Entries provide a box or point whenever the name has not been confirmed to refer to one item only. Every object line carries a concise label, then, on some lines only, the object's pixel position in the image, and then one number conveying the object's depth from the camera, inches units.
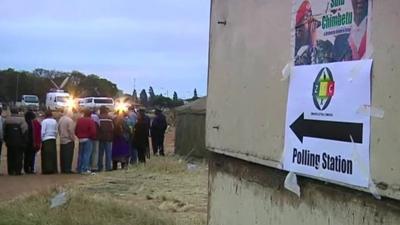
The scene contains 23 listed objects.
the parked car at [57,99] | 2415.8
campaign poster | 133.5
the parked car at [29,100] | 2800.2
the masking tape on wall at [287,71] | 161.7
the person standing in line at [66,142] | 646.5
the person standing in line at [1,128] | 624.1
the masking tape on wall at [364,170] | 128.5
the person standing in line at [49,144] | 641.0
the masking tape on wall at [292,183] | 161.2
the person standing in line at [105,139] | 673.0
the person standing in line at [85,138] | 650.8
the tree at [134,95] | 3263.3
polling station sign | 132.0
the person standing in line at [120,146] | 698.2
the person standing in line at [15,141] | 622.8
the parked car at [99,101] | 2250.9
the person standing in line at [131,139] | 736.3
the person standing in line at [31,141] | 640.4
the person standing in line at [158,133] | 832.3
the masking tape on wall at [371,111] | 126.6
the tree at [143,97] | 3407.0
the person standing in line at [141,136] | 732.0
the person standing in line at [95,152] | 666.2
